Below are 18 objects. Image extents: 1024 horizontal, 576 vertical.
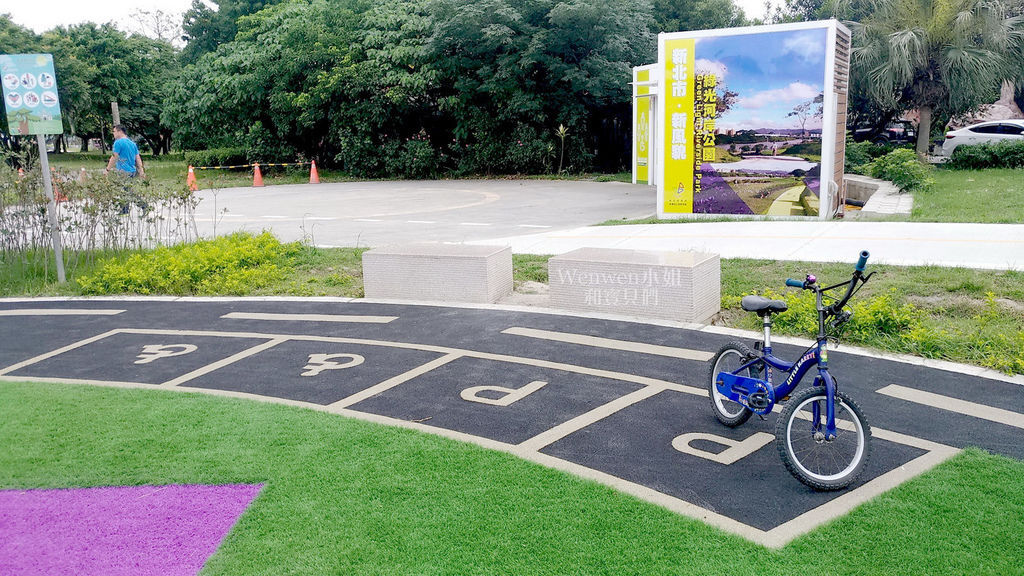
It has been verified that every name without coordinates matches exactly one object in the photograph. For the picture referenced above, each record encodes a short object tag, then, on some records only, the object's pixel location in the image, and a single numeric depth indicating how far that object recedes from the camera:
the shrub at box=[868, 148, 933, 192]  17.36
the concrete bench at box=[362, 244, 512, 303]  8.76
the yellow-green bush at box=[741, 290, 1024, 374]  6.32
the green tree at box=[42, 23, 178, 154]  41.09
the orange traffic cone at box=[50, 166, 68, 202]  10.99
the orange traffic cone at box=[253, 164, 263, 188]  26.95
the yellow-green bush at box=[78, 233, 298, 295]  9.91
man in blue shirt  13.97
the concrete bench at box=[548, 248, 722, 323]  7.64
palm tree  22.88
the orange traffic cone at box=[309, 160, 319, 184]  28.11
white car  26.02
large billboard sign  13.38
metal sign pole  10.16
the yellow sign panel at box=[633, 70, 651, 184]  19.69
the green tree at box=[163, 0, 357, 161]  28.48
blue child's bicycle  4.28
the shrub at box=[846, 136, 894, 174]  21.38
